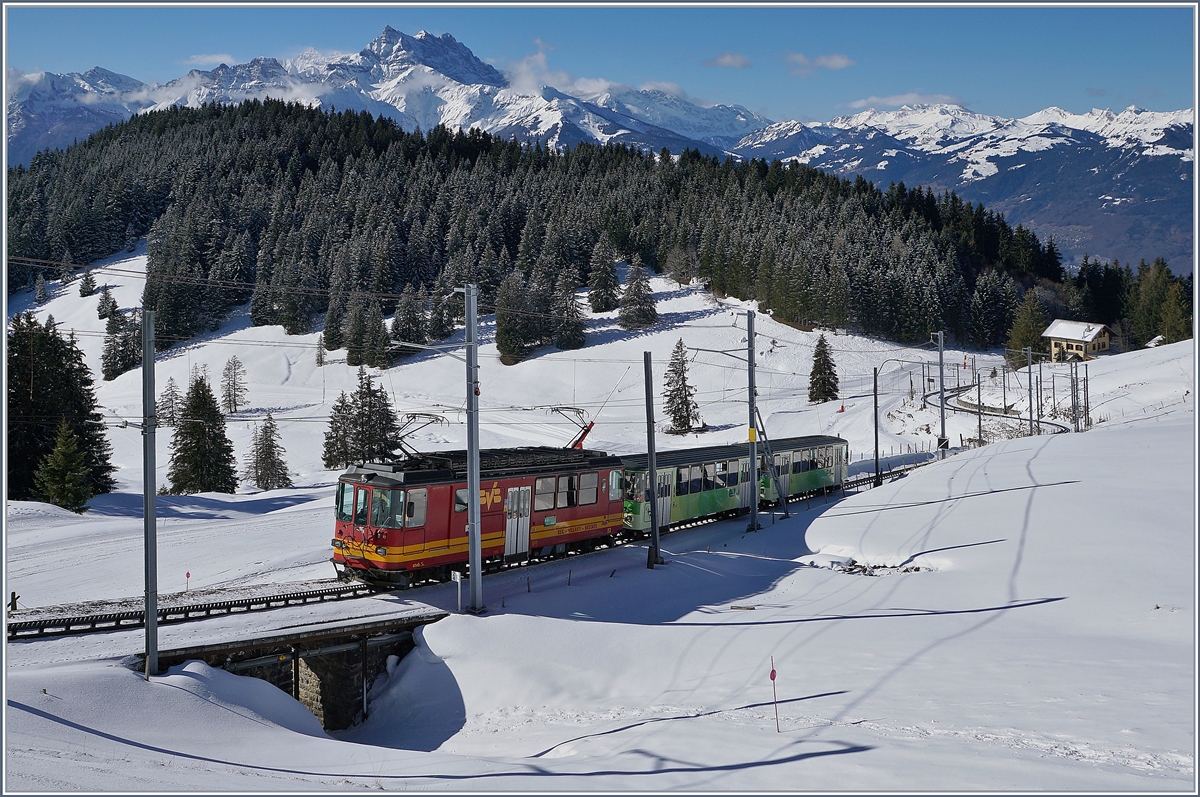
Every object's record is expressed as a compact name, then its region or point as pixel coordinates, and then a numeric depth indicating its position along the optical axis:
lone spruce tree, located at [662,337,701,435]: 76.62
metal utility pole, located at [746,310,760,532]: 31.88
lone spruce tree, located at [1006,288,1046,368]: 105.07
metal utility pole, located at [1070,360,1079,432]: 59.48
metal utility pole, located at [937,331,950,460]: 54.33
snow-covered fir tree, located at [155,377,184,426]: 77.22
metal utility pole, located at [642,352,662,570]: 26.03
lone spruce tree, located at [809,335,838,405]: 82.62
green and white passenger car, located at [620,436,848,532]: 30.73
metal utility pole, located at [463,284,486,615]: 20.62
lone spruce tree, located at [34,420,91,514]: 38.31
